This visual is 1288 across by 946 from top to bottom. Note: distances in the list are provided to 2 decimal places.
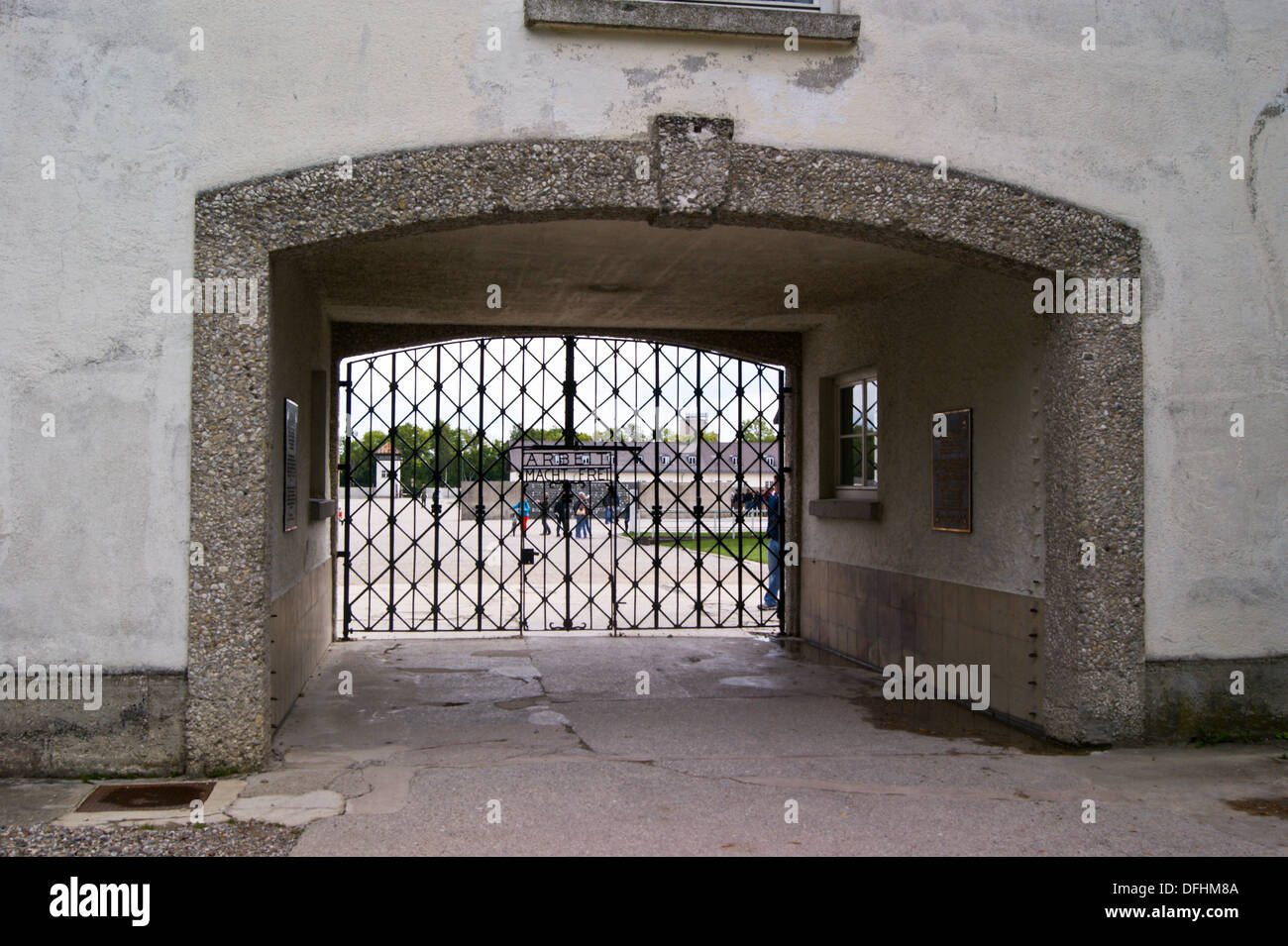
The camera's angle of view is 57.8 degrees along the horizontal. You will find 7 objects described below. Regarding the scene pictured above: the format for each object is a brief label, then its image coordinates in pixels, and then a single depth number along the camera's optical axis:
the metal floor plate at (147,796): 4.93
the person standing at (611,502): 11.27
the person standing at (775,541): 11.43
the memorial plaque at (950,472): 7.53
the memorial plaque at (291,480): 6.96
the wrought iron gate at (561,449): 10.63
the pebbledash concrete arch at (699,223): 5.40
